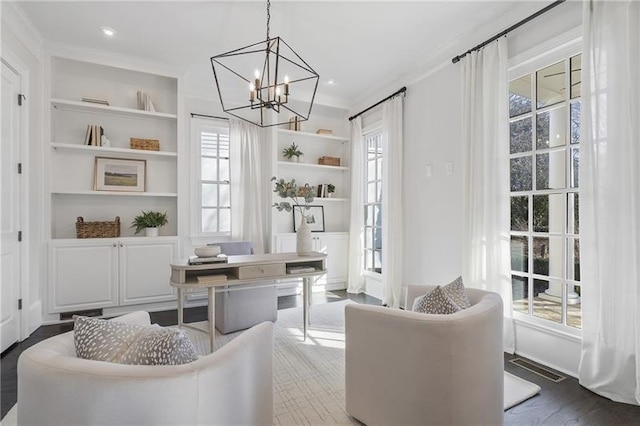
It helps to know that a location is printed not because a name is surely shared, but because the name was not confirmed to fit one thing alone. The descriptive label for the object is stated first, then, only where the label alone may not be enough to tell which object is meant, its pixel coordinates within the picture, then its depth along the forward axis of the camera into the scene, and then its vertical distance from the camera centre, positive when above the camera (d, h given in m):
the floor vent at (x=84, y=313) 3.45 -1.09
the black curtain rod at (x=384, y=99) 3.81 +1.51
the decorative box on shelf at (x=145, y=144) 3.84 +0.88
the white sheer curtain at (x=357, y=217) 4.69 -0.03
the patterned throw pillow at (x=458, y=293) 1.69 -0.43
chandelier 3.64 +1.79
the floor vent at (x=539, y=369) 2.23 -1.15
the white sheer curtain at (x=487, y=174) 2.67 +0.36
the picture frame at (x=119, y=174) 3.75 +0.50
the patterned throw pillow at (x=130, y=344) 1.02 -0.43
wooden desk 2.39 -0.47
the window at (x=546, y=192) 2.36 +0.18
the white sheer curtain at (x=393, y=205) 3.88 +0.12
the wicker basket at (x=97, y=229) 3.52 -0.15
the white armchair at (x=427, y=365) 1.38 -0.70
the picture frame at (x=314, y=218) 4.87 -0.04
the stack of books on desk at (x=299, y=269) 2.79 -0.49
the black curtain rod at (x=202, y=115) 4.26 +1.37
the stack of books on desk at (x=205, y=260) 2.43 -0.35
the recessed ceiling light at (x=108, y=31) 3.05 +1.81
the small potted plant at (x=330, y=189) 4.96 +0.41
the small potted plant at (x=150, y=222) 3.79 -0.08
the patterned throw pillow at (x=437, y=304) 1.55 -0.45
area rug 1.84 -1.16
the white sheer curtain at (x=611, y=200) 1.91 +0.09
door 2.66 +0.08
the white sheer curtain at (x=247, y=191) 4.43 +0.34
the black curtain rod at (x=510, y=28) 2.31 +1.52
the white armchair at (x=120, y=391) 0.88 -0.51
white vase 2.98 -0.24
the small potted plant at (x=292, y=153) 4.71 +0.93
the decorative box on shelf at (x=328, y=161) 4.96 +0.86
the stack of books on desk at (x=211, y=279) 2.40 -0.49
